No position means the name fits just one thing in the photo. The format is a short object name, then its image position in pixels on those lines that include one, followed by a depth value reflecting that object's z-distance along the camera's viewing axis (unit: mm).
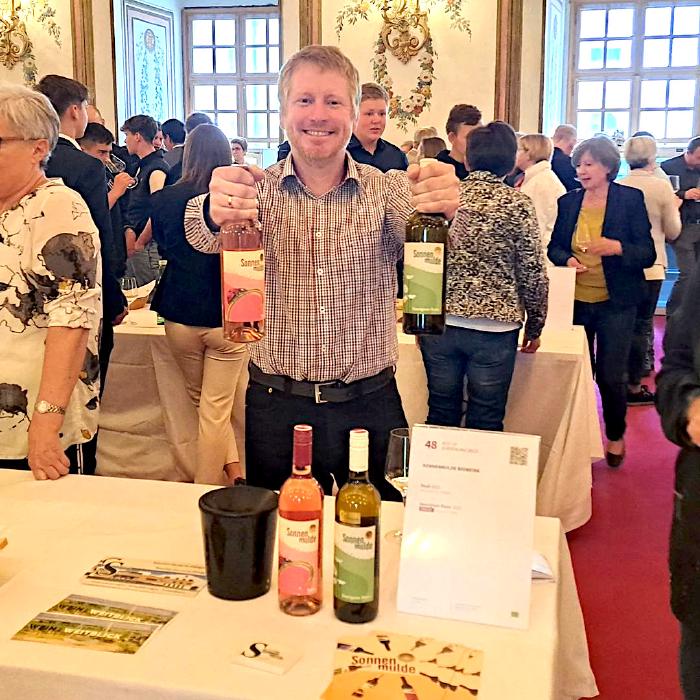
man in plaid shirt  1782
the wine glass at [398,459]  1591
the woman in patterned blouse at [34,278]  1883
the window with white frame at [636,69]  8312
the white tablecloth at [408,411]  3236
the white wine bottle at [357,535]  1133
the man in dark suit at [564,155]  6234
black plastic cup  1202
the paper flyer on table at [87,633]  1131
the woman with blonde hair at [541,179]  4977
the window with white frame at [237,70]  9039
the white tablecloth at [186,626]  1061
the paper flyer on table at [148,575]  1287
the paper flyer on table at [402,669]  1030
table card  1191
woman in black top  3158
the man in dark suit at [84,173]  2951
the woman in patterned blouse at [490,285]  2869
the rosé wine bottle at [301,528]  1152
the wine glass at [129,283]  4751
